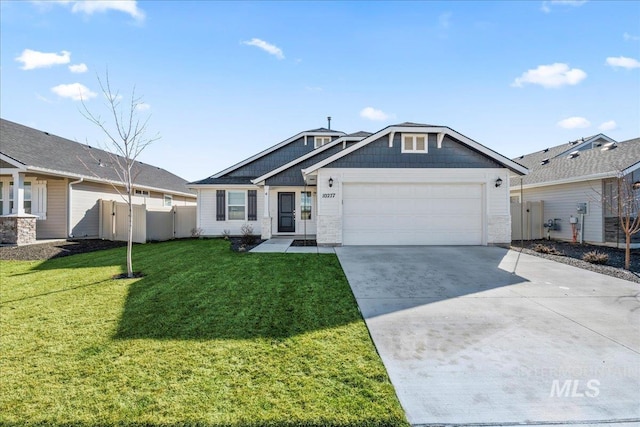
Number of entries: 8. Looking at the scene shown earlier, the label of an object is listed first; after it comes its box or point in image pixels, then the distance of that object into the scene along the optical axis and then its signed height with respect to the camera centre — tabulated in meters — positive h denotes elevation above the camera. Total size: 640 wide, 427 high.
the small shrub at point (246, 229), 15.46 -0.87
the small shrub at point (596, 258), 8.72 -1.31
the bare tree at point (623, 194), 10.76 +0.70
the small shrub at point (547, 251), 10.47 -1.32
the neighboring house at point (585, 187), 12.00 +1.22
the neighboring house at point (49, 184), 12.16 +1.28
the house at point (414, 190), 11.67 +0.87
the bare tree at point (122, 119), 7.69 +2.45
